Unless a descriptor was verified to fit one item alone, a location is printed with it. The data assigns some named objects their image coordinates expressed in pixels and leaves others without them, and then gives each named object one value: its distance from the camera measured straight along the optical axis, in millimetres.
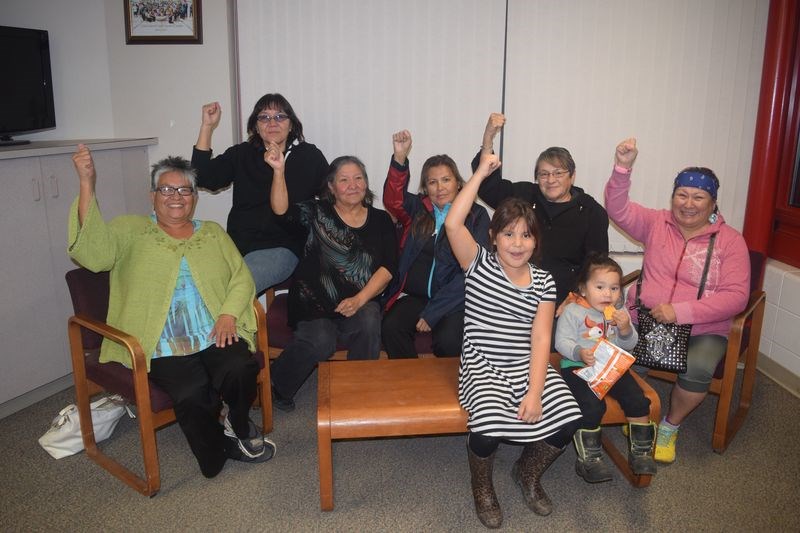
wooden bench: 2404
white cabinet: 3076
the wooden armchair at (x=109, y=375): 2471
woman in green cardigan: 2559
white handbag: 2832
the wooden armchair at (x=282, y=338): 3139
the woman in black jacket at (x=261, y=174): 3381
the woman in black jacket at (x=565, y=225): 3133
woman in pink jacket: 2832
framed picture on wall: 3721
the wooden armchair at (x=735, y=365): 2797
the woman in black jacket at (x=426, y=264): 3090
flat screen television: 3389
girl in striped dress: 2377
